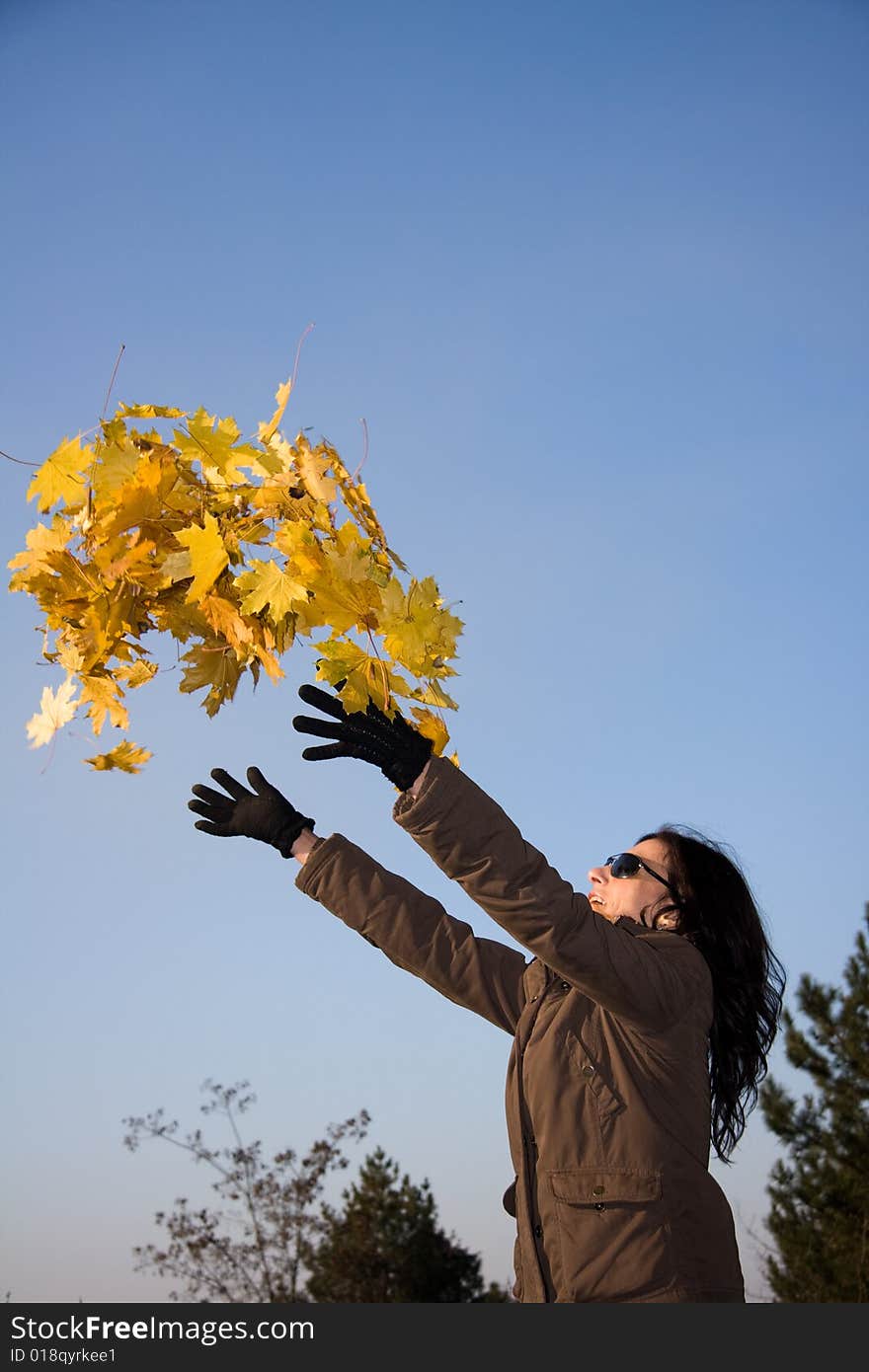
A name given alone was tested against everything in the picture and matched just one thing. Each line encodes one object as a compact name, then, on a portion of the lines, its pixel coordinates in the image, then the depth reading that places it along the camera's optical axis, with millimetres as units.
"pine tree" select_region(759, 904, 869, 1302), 13250
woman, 1992
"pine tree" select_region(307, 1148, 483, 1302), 18625
